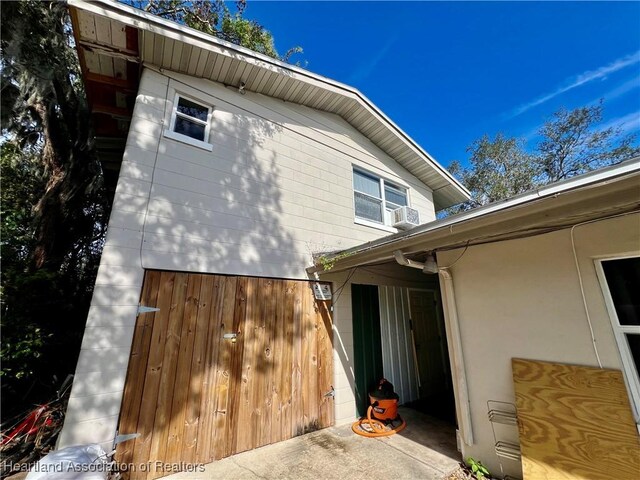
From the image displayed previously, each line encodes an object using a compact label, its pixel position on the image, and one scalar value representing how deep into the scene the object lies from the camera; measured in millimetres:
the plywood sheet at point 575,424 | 2270
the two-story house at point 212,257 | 2990
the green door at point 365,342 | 4867
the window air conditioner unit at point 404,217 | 6418
